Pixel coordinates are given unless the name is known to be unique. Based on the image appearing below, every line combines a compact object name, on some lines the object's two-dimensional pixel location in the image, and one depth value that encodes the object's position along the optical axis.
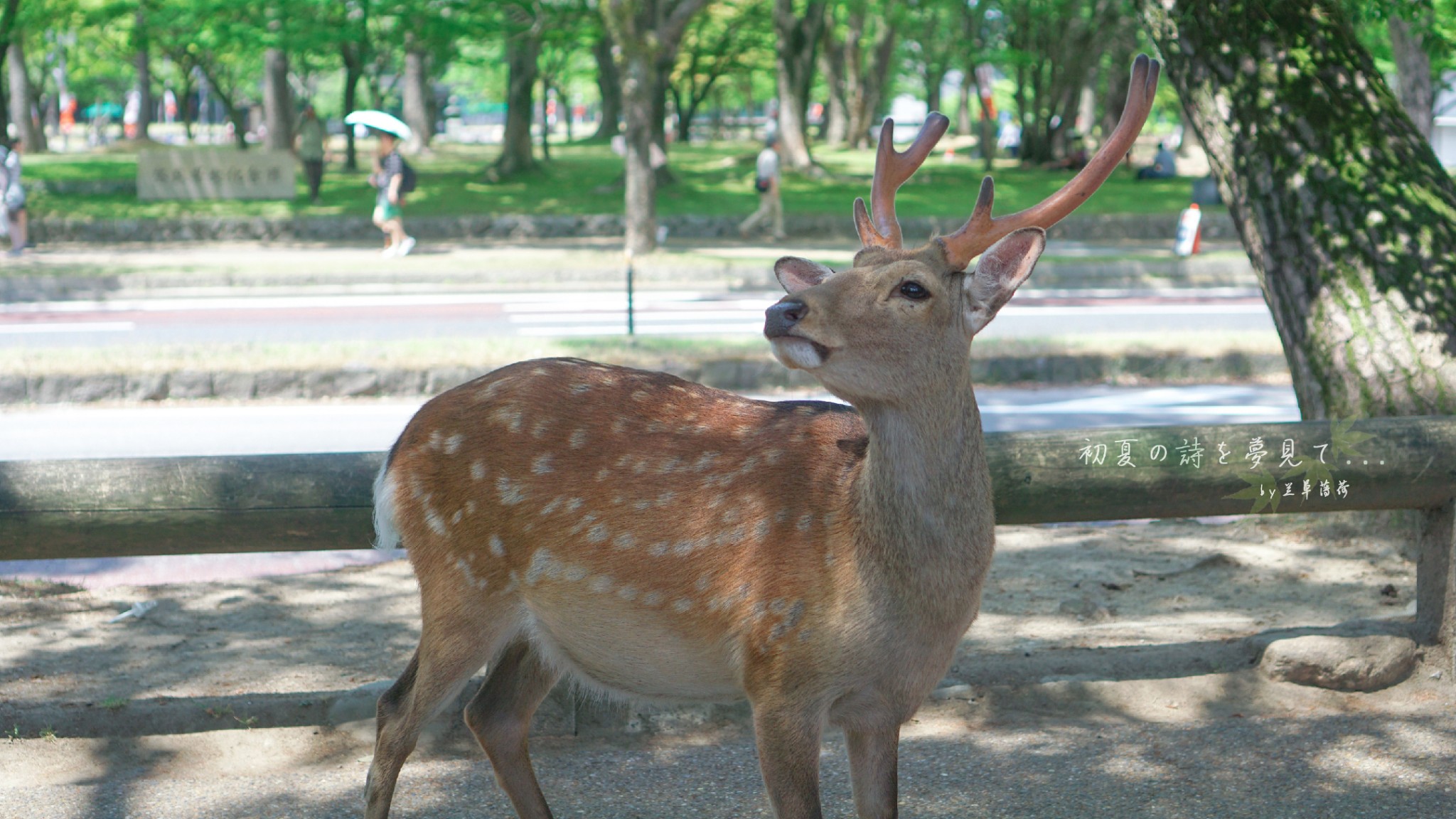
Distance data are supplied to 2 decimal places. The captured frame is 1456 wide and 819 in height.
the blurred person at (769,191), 20.83
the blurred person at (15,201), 19.72
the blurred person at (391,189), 19.52
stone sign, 24.42
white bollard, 19.78
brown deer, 3.11
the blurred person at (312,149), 24.08
